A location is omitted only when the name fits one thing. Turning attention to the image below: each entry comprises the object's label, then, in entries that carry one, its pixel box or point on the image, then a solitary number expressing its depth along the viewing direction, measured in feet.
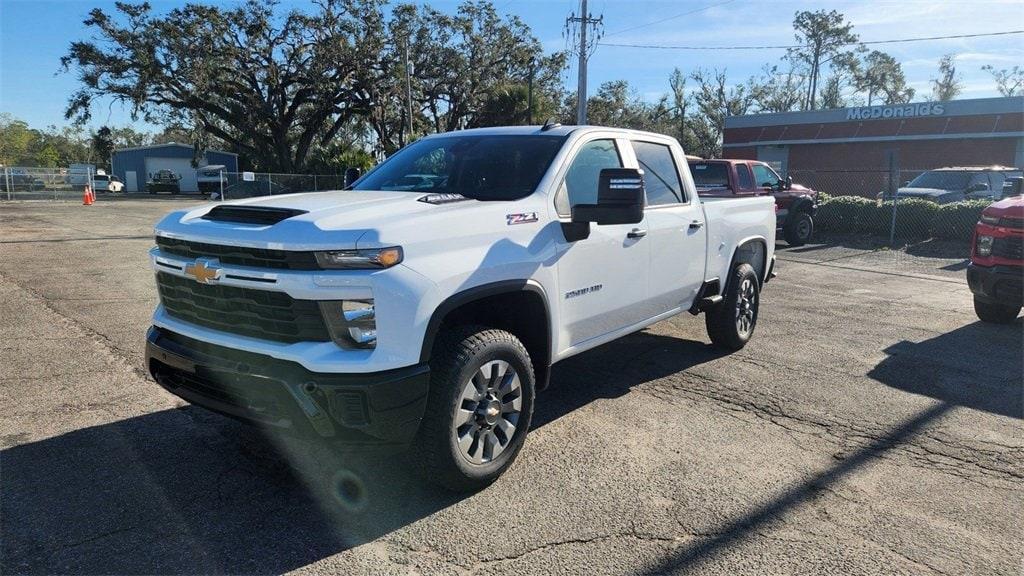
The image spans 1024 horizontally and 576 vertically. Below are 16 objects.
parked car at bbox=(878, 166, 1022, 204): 56.03
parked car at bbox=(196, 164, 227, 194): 129.10
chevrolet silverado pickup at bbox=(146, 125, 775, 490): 10.30
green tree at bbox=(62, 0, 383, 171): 122.52
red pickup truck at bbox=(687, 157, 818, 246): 45.16
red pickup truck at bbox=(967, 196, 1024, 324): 22.95
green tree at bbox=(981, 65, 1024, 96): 214.69
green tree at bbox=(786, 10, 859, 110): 228.02
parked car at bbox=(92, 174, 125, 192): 168.96
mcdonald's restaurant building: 102.83
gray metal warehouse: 184.24
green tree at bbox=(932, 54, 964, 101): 233.55
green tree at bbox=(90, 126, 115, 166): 162.42
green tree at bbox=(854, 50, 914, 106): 240.12
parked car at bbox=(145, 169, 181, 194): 170.27
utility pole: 85.20
